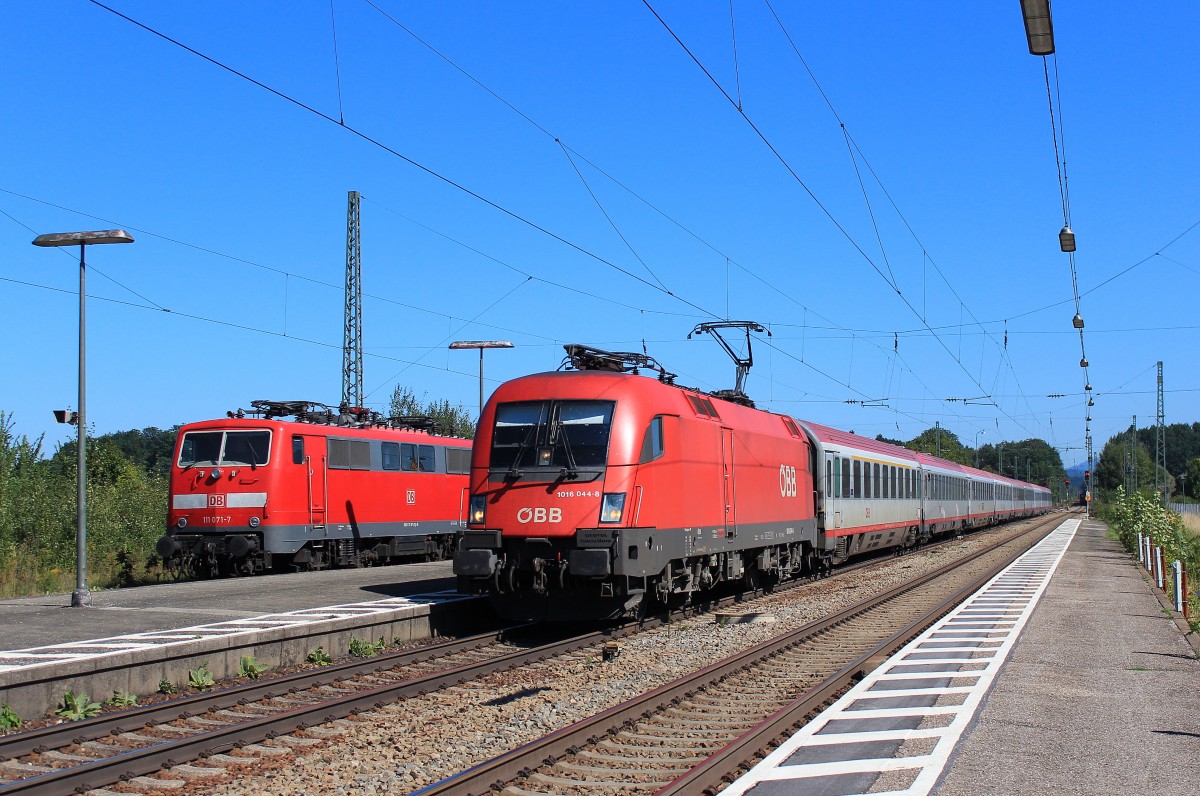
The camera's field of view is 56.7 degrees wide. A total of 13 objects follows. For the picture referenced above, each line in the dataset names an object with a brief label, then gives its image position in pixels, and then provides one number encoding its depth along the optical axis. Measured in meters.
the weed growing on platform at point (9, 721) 9.08
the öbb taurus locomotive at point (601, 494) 14.44
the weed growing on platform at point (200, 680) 11.19
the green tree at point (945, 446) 117.44
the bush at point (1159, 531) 26.16
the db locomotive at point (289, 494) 22.09
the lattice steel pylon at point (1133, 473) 70.38
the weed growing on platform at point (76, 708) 9.63
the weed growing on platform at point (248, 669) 11.91
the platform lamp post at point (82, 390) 15.66
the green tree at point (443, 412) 50.31
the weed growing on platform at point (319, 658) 12.86
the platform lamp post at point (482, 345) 33.25
